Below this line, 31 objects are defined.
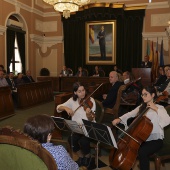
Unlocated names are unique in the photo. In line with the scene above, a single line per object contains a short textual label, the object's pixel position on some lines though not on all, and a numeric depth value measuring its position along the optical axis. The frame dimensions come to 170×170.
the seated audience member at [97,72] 12.11
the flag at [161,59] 11.45
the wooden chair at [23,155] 1.26
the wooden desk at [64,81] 11.55
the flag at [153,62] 10.18
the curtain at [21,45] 12.08
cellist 2.80
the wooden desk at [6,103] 6.57
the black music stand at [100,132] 2.39
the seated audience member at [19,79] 9.47
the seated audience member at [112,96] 4.68
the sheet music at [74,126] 2.81
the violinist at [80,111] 3.41
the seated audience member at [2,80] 8.03
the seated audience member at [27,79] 10.41
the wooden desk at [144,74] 8.94
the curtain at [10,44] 11.26
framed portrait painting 13.05
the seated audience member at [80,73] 12.18
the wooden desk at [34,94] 7.94
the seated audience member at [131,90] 5.64
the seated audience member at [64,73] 12.45
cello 2.69
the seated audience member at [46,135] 1.57
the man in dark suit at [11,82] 8.71
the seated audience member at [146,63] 10.38
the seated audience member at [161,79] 7.29
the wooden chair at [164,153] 2.91
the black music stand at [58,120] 2.97
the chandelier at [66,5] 8.00
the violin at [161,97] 2.95
